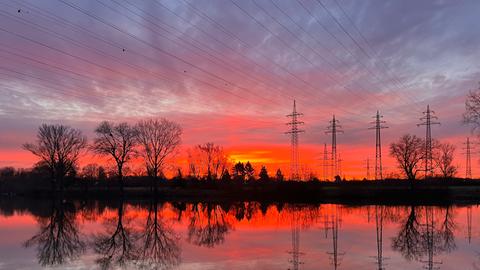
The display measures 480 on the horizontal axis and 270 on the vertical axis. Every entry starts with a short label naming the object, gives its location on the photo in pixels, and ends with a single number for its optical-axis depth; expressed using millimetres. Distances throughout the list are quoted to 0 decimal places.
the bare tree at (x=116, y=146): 79625
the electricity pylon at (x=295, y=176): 68000
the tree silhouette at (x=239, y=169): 139750
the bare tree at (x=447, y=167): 103938
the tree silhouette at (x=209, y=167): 103188
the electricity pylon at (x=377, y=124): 61062
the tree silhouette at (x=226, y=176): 89975
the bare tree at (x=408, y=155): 80500
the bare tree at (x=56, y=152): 88312
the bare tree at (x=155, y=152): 81312
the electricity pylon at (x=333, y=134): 61625
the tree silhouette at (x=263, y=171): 123762
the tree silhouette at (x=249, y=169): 139575
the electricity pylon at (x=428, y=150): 63125
